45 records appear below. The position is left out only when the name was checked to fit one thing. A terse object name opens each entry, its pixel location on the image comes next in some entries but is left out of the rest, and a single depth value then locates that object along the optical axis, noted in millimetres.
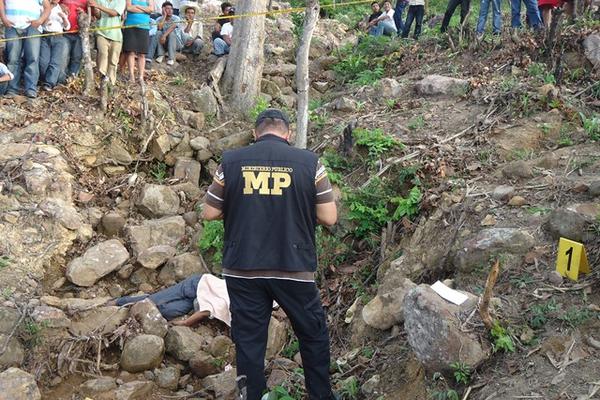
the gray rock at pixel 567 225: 4441
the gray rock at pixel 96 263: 6438
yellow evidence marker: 4027
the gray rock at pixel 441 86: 7883
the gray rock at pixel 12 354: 5227
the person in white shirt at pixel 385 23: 11852
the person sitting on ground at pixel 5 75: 7412
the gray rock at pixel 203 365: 5512
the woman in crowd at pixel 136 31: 8531
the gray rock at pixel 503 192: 5378
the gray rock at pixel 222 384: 5027
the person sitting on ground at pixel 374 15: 11938
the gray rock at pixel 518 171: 5672
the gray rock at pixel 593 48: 7480
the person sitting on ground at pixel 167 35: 9914
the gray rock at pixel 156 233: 7041
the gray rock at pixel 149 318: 5715
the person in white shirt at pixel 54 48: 7855
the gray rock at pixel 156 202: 7574
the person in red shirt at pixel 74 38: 8070
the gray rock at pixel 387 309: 4715
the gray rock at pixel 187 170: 8195
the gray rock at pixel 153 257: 6773
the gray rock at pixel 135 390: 5039
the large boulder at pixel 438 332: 3746
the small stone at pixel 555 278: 4164
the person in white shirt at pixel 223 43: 10484
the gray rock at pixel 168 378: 5336
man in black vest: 3939
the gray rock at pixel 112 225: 7215
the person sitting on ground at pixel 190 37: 10545
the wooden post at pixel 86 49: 7996
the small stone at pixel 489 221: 5117
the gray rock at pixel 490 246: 4629
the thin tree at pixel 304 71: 7008
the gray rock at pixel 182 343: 5574
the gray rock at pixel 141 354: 5430
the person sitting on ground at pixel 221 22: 10745
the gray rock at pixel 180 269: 6715
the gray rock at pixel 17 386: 4641
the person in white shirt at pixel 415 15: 10887
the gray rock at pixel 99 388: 5105
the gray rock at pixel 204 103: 9109
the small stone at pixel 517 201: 5238
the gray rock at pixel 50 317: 5535
